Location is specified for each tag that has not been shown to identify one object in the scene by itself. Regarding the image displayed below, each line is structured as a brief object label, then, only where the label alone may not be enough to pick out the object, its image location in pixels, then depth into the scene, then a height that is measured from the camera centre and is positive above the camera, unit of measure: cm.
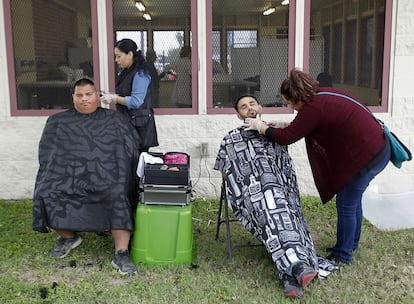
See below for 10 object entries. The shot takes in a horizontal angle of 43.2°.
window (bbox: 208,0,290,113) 464 +12
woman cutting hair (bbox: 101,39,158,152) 385 -20
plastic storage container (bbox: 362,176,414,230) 416 -118
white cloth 346 -63
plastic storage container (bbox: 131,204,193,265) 333 -107
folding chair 351 -112
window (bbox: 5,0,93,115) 459 +16
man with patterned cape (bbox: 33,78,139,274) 339 -73
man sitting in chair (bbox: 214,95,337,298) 307 -83
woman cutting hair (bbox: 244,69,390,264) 311 -47
